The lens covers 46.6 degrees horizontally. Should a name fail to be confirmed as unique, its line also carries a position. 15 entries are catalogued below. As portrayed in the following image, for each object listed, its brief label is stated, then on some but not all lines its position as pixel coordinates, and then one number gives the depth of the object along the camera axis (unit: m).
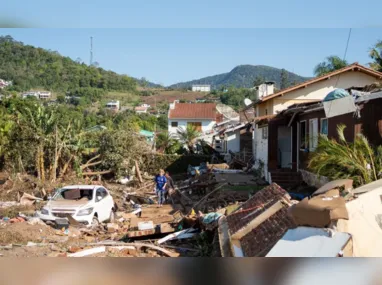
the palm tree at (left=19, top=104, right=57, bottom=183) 21.84
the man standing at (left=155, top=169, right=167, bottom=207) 17.82
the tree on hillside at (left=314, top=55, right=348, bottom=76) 31.77
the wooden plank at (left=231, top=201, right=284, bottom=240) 9.16
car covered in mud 13.54
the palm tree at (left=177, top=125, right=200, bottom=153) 40.94
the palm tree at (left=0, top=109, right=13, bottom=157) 22.77
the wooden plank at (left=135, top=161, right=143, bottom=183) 24.36
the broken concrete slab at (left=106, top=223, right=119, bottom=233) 13.56
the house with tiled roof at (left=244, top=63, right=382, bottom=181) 20.14
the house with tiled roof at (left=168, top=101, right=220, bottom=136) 50.51
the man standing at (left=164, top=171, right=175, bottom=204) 18.22
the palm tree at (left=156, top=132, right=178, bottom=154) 36.72
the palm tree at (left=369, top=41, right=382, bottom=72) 26.86
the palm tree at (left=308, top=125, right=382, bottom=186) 9.93
